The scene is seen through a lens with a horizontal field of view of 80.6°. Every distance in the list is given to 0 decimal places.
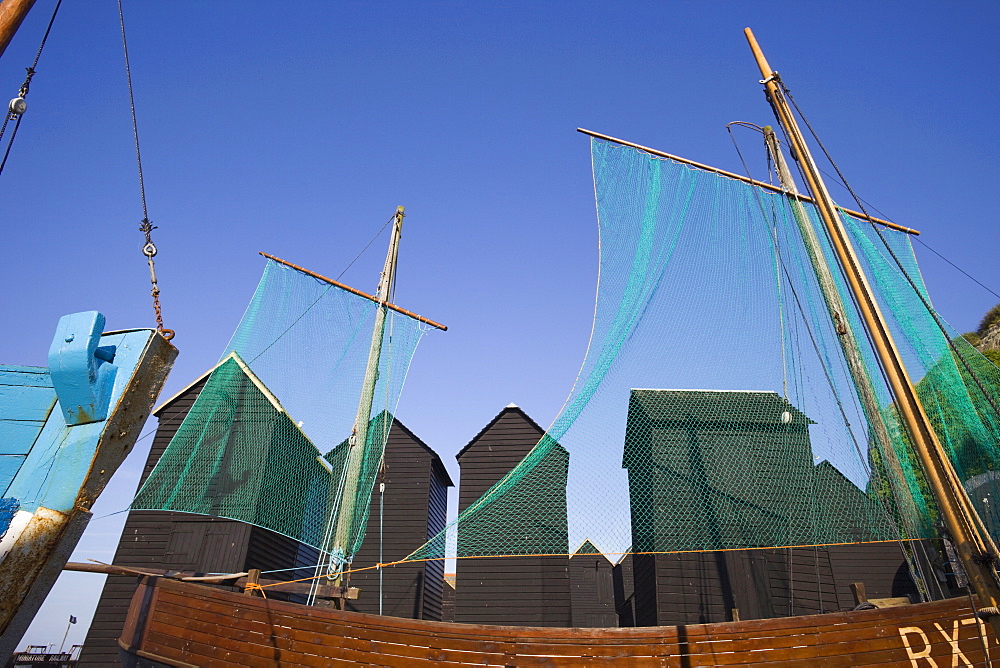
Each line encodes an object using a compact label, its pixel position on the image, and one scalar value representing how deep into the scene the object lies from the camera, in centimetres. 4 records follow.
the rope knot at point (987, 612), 380
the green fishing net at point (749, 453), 697
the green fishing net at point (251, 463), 973
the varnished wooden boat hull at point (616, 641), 571
